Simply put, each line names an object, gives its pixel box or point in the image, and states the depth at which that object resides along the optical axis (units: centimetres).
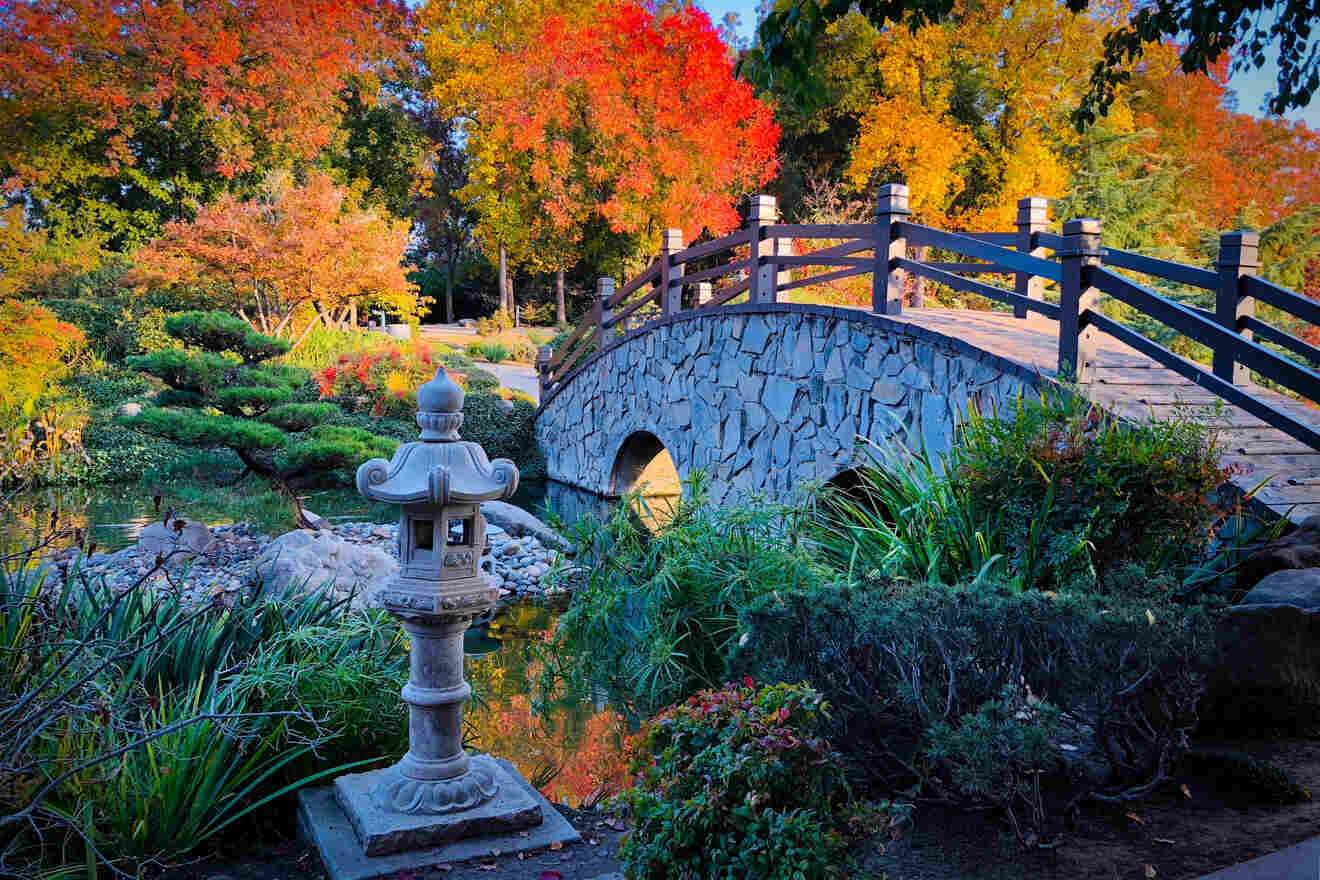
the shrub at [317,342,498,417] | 1673
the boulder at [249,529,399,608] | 756
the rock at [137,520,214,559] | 955
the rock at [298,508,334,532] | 1133
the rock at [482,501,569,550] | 1219
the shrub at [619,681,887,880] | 241
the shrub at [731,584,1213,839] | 303
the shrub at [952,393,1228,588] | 435
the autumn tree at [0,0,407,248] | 2017
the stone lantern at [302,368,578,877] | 353
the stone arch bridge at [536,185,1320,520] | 572
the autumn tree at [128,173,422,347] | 1802
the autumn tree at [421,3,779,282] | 2100
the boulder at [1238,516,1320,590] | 434
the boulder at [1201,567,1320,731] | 373
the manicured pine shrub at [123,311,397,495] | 1016
